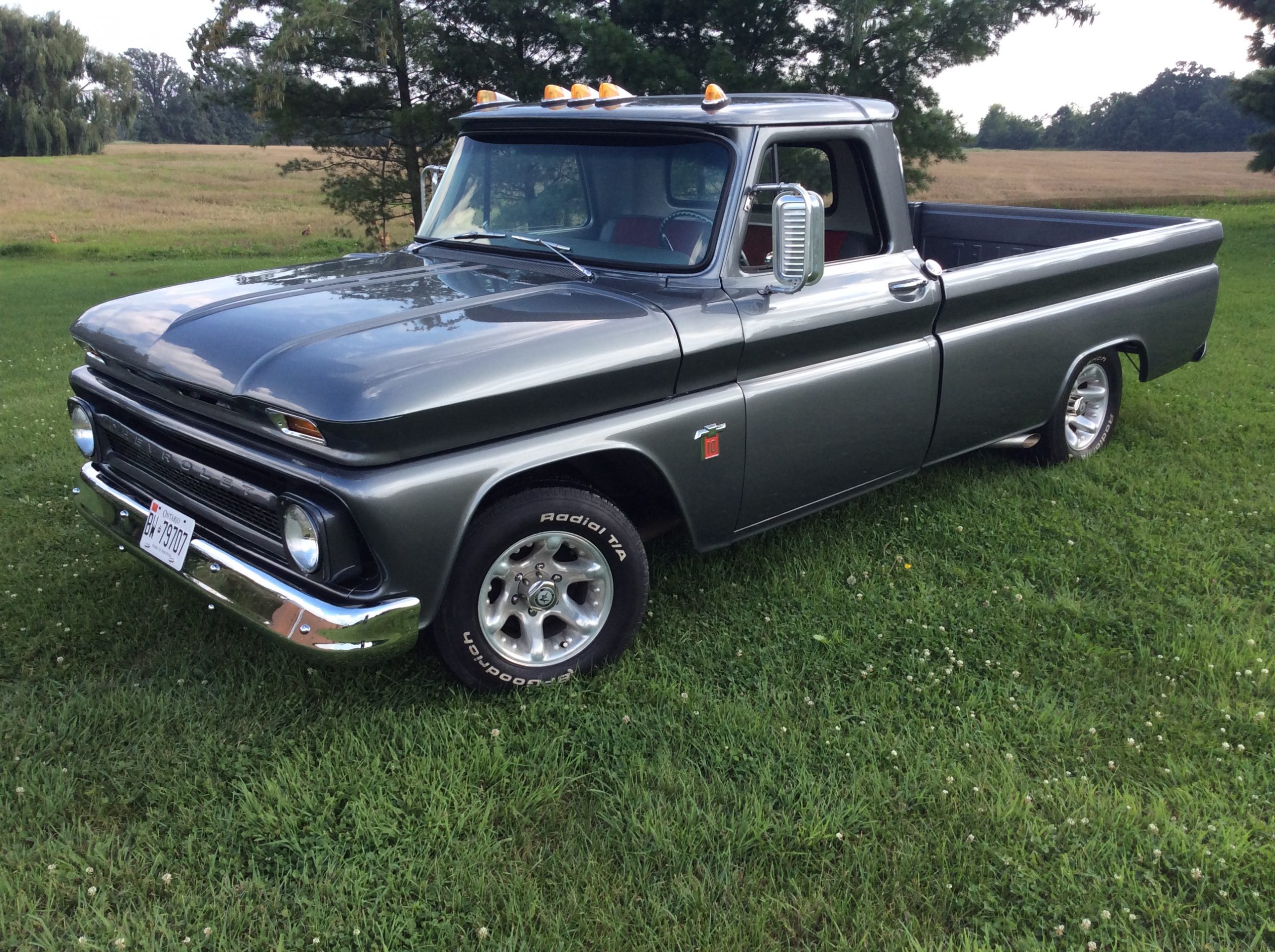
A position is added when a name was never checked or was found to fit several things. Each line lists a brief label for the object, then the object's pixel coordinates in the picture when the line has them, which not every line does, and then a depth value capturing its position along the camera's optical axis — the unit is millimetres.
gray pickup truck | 2727
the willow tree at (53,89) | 46469
